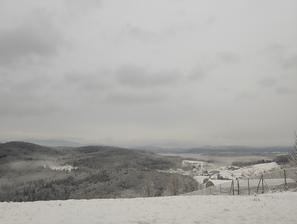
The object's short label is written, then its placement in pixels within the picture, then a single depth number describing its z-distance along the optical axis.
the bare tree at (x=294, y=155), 42.87
